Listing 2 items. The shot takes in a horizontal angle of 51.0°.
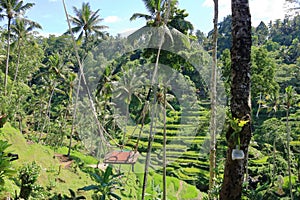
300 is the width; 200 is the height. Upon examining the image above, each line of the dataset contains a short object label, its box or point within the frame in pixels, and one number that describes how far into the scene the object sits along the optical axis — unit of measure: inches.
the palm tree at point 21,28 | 619.2
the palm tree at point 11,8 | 542.6
